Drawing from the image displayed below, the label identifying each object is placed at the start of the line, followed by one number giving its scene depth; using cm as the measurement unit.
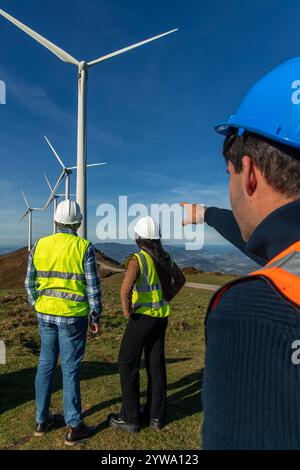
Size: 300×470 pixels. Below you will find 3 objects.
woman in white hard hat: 437
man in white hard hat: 419
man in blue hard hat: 87
